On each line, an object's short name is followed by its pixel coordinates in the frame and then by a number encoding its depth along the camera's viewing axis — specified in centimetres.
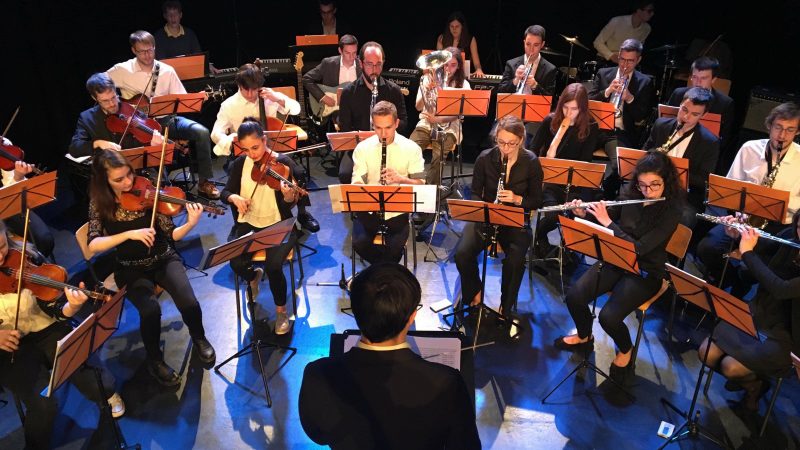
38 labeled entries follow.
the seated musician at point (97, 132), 527
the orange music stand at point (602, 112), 534
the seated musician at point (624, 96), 598
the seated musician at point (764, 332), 354
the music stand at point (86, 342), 268
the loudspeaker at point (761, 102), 670
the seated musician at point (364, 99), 599
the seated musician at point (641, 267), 394
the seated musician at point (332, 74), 685
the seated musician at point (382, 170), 452
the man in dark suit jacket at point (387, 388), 185
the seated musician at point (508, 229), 443
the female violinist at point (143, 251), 379
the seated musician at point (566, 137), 513
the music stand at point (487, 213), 380
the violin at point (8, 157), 478
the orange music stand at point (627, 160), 470
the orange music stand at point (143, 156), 488
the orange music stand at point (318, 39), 758
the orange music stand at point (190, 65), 669
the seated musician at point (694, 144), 488
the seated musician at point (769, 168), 453
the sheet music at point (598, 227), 356
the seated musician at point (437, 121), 607
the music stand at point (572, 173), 459
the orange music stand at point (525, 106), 554
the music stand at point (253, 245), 344
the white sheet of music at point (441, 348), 262
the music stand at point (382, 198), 396
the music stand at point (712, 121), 533
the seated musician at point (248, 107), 559
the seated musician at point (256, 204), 431
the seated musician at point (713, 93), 564
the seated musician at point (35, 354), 336
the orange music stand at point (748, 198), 411
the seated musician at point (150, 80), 603
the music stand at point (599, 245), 351
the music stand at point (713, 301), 303
